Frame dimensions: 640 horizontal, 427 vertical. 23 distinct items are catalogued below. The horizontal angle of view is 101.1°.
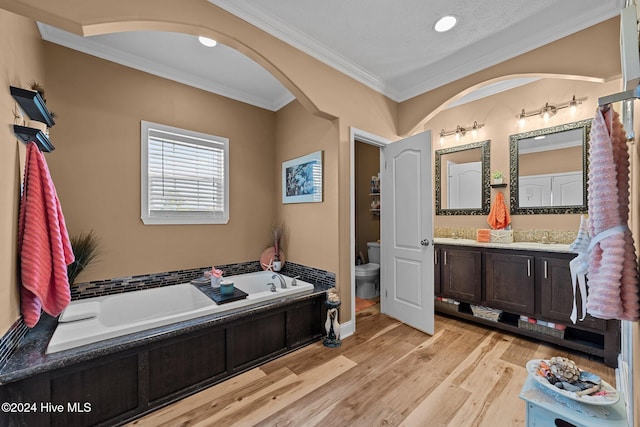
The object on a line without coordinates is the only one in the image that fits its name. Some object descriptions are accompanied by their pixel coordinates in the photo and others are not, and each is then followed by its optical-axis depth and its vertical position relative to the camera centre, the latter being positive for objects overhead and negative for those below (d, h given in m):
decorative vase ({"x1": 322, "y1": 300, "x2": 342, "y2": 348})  2.54 -1.07
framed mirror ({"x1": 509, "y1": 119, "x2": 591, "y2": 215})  2.77 +0.51
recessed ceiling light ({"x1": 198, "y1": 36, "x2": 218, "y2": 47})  2.33 +1.56
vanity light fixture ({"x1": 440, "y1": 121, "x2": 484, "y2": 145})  3.49 +1.17
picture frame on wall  2.94 +0.43
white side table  1.10 -0.85
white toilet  3.91 -1.00
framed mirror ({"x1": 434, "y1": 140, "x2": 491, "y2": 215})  3.41 +0.49
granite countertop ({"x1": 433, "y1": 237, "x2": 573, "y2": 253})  2.46 -0.31
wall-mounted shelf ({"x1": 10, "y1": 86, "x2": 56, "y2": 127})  1.49 +0.67
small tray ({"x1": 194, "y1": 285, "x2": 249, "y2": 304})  2.21 -0.71
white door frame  2.78 -0.19
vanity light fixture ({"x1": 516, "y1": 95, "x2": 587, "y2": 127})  2.79 +1.18
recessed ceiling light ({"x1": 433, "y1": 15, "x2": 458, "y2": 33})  2.09 +1.56
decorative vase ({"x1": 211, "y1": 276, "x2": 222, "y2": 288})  2.68 -0.68
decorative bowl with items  1.16 -0.80
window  2.71 +0.44
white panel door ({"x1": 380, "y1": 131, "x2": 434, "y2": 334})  2.74 -0.19
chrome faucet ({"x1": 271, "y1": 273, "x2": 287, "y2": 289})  2.85 -0.74
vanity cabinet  2.29 -0.77
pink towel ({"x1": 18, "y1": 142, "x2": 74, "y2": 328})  1.51 -0.19
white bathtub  1.66 -0.76
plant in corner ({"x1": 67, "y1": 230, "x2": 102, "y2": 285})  2.22 -0.32
